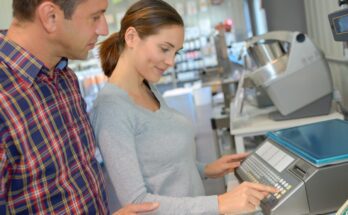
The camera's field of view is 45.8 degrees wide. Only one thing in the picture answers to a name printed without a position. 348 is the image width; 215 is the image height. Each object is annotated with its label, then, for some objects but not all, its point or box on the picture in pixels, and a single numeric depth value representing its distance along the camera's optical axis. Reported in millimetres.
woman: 1192
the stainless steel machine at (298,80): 2223
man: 989
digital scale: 1046
